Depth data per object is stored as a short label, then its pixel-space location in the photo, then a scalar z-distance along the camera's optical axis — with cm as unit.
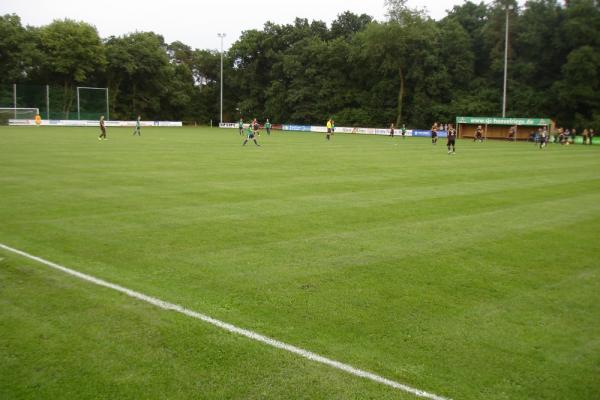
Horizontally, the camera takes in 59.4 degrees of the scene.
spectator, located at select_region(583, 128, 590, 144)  5153
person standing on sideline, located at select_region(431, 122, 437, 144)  4493
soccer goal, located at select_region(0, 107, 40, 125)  6188
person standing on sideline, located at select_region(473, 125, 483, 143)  5128
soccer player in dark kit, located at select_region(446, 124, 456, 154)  3109
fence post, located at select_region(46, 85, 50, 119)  6794
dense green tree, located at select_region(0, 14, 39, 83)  7312
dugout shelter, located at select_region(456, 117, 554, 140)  5181
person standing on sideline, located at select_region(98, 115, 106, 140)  3741
